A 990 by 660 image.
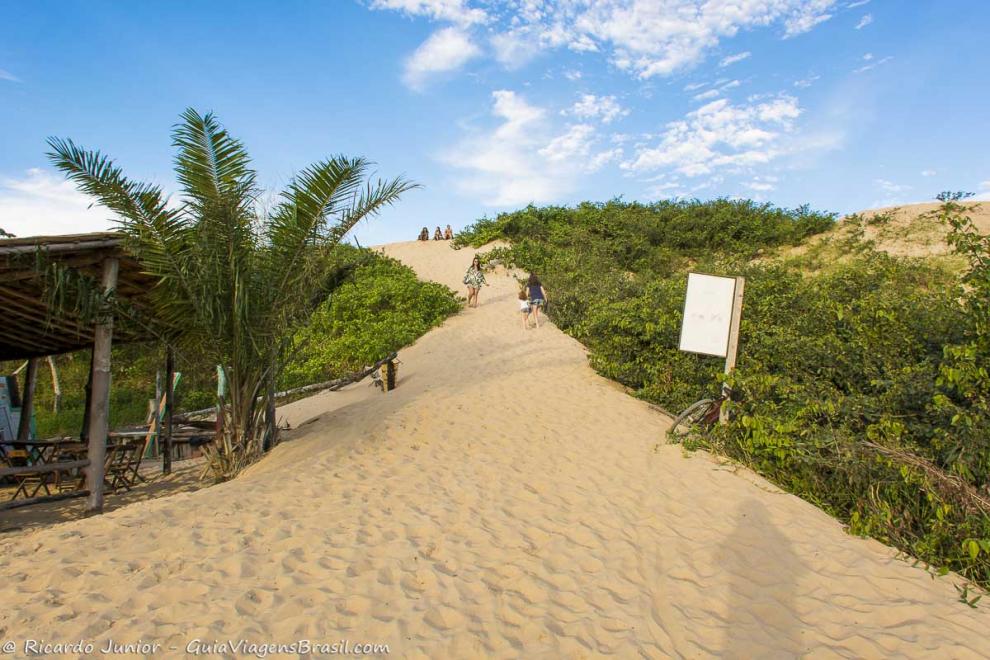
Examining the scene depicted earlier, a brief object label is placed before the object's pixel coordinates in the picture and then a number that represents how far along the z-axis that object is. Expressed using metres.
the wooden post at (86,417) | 9.78
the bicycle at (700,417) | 7.52
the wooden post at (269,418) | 7.48
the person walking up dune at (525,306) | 15.11
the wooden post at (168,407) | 9.26
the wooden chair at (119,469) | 7.70
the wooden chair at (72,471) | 7.84
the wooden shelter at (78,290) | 5.48
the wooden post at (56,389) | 17.51
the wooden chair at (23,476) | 7.20
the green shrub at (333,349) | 15.29
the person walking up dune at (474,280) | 17.97
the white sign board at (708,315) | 7.54
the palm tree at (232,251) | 6.23
